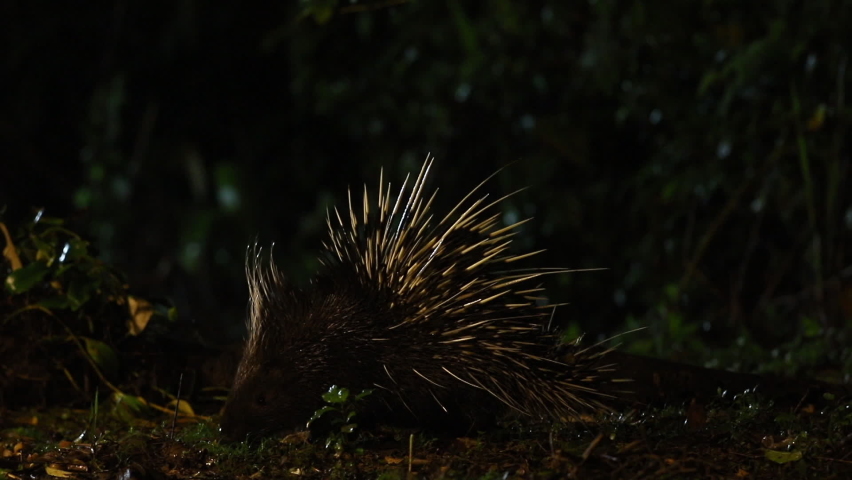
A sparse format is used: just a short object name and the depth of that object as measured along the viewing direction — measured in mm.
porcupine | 9227
